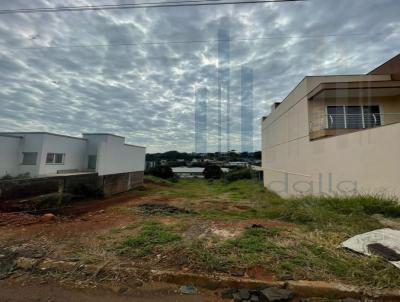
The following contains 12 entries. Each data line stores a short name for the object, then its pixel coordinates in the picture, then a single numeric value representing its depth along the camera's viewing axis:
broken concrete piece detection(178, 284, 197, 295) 2.89
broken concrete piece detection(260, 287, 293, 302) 2.63
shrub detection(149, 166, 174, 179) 35.59
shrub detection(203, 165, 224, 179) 39.81
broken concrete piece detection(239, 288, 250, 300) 2.73
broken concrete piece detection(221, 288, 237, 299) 2.78
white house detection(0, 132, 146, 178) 13.12
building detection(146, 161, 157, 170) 48.19
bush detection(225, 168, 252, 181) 32.28
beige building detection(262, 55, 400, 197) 7.38
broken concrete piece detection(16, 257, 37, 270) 3.48
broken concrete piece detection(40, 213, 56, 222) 6.94
